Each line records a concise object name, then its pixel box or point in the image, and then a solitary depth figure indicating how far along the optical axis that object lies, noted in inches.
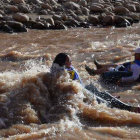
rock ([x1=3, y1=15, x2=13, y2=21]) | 602.3
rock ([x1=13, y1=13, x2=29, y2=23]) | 598.7
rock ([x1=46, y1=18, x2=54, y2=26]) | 602.5
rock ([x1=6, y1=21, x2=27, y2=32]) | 569.9
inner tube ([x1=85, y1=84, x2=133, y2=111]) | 256.2
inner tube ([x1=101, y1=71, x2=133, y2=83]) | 324.5
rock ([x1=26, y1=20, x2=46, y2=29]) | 589.9
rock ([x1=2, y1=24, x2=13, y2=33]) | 562.0
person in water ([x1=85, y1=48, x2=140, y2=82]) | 319.6
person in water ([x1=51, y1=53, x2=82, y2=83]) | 255.1
